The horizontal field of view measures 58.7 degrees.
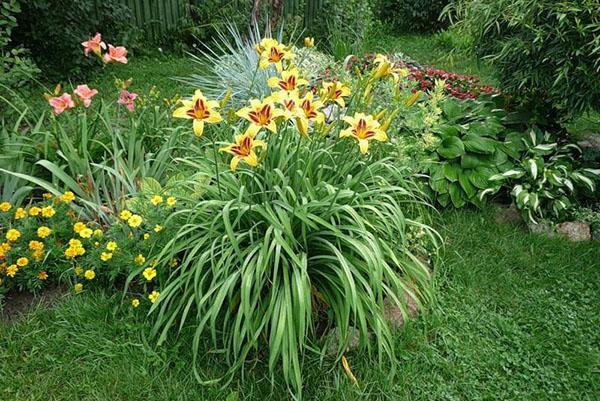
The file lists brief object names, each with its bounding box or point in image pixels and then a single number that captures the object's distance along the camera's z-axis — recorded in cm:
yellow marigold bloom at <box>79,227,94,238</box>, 235
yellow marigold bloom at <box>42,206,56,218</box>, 241
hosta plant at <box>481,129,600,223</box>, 324
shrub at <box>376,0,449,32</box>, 895
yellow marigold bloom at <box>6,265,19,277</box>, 230
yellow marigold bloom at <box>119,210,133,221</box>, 238
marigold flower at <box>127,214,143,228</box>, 232
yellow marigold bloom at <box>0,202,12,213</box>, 250
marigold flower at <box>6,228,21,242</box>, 233
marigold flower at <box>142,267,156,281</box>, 223
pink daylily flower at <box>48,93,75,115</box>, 260
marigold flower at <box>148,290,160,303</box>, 222
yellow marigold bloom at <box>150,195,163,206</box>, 236
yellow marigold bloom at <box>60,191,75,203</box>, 247
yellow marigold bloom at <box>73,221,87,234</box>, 238
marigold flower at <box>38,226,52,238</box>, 237
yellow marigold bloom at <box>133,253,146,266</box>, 230
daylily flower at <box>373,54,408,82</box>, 218
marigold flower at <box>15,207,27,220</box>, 246
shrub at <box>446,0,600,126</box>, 299
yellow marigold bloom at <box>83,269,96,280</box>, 230
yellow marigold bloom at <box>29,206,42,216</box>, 244
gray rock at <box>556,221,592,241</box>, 324
